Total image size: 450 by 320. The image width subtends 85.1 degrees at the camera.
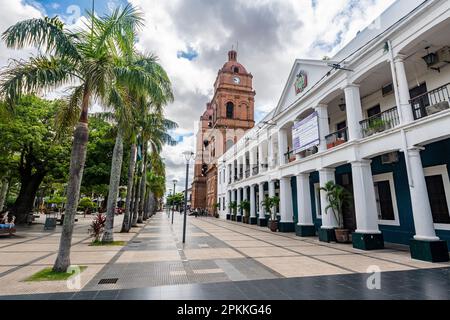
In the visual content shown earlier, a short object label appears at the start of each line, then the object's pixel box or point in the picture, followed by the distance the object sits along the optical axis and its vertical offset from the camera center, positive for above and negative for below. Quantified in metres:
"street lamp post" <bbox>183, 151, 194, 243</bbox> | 11.59 +2.44
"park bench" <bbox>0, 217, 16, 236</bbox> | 12.09 -0.99
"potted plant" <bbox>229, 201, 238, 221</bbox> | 27.72 -0.14
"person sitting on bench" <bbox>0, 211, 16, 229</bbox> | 12.26 -0.76
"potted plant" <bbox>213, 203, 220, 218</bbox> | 37.95 -0.26
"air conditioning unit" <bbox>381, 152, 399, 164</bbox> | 10.12 +2.06
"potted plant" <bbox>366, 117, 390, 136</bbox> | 9.93 +3.28
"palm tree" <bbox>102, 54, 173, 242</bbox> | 7.45 +3.22
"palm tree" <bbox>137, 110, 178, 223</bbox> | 15.79 +5.39
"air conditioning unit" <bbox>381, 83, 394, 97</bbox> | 11.54 +5.56
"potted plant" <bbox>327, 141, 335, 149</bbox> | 12.34 +3.16
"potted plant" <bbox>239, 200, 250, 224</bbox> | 24.75 -0.02
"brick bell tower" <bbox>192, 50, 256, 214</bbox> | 46.12 +18.25
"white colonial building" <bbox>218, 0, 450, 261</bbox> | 8.02 +3.16
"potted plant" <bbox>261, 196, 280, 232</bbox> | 17.43 +0.12
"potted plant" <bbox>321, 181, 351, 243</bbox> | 11.45 +0.34
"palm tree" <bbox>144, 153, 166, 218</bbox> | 20.45 +4.12
